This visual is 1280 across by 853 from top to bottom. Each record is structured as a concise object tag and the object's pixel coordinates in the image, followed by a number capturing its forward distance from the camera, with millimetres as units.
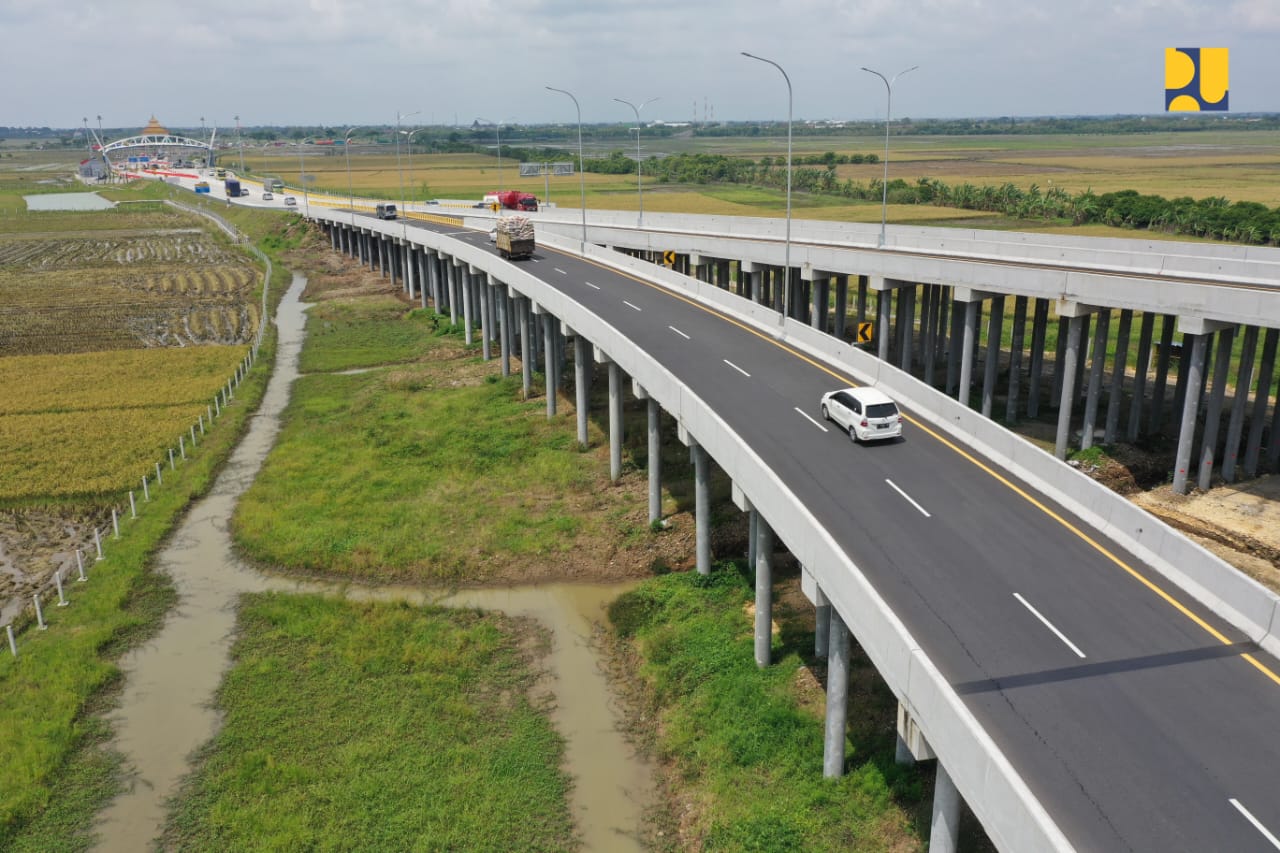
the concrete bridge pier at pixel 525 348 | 50250
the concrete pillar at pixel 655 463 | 33219
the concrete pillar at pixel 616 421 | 37750
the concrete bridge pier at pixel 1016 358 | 41812
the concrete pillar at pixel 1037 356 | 43500
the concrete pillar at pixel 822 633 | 22969
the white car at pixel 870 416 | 27359
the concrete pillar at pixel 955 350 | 45125
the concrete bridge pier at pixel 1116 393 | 37750
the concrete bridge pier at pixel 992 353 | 41938
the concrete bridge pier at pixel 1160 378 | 39031
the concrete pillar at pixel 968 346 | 41000
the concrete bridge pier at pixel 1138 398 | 39156
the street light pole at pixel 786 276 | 35875
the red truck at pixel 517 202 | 99938
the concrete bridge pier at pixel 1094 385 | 37625
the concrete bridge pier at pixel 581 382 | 41625
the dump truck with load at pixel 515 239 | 60250
